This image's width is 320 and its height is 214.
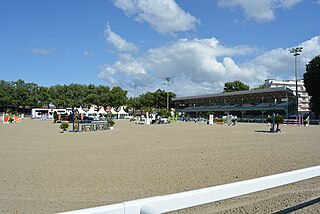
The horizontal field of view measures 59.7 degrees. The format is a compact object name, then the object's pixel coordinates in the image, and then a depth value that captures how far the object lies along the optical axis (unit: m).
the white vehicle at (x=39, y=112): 71.18
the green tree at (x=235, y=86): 86.38
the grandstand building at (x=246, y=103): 56.66
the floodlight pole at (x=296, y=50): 54.78
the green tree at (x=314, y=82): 47.12
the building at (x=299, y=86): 91.49
